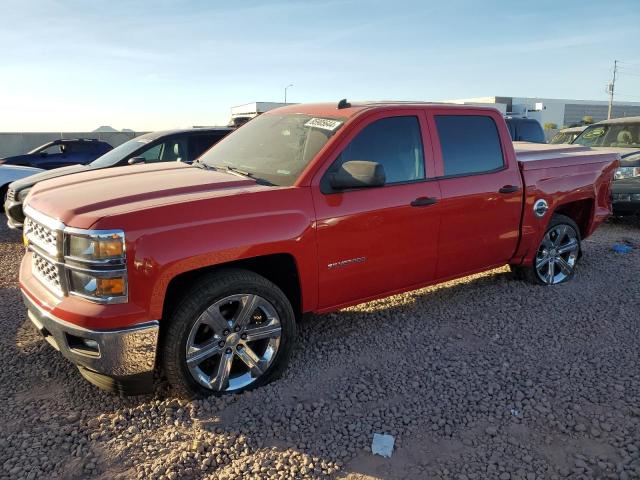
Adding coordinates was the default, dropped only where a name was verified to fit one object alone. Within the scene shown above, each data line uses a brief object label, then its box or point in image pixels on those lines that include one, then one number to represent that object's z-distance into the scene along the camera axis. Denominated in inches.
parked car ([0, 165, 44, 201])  335.3
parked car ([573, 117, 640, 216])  329.7
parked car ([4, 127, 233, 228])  277.3
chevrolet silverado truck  114.8
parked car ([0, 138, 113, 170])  433.1
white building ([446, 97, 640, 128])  2753.4
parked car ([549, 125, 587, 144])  482.9
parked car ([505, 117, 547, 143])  529.7
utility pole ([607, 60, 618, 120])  2527.1
